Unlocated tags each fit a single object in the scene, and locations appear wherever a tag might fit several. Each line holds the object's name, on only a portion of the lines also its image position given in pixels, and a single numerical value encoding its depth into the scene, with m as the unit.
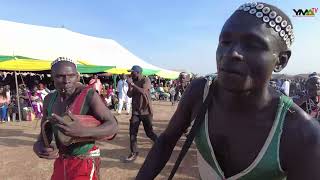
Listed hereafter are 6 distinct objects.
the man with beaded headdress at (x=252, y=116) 0.76
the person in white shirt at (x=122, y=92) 9.06
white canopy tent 12.95
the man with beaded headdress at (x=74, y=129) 1.78
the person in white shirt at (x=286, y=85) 6.60
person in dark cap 4.34
